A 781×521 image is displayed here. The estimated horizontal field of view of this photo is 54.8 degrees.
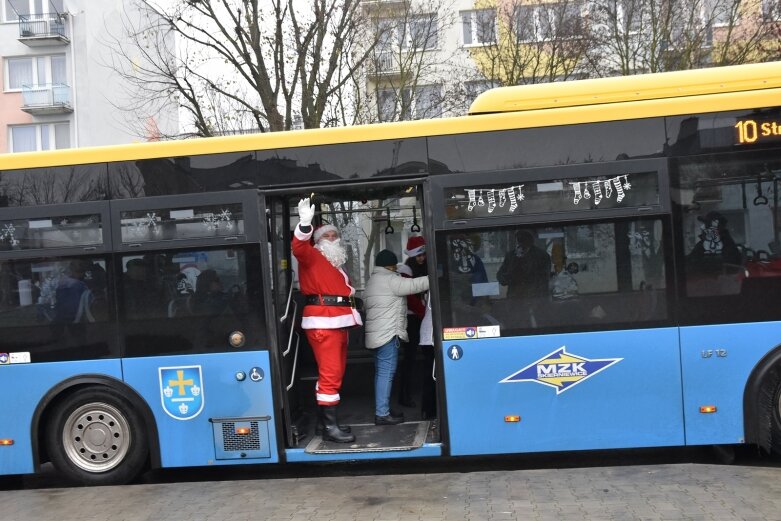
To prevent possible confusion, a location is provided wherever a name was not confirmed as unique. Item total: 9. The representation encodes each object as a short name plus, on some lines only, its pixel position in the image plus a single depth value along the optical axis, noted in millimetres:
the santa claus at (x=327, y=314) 6266
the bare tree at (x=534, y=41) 18719
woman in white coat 6496
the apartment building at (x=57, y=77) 32000
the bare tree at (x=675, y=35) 17297
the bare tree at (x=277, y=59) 15375
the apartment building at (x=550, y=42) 17453
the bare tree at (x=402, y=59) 17562
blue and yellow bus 5734
